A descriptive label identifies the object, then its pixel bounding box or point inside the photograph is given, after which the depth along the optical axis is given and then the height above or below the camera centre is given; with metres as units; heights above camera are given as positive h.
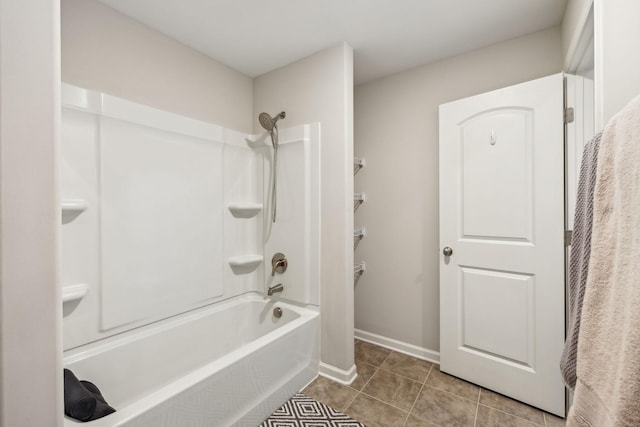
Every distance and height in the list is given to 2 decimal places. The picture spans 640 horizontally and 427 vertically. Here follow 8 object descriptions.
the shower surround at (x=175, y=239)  1.45 -0.18
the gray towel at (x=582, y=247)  0.77 -0.10
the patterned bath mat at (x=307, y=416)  1.51 -1.17
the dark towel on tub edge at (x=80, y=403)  0.99 -0.71
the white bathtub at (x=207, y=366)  1.18 -0.86
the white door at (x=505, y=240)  1.59 -0.19
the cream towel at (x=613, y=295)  0.54 -0.19
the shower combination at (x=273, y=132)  2.11 +0.64
